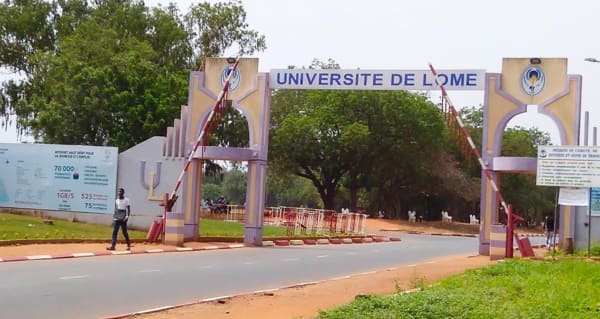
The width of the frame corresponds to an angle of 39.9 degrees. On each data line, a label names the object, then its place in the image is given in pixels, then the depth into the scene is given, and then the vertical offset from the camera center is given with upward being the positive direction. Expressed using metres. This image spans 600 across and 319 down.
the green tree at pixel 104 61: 44.97 +7.60
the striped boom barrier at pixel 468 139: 26.28 +2.16
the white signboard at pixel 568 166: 23.56 +1.32
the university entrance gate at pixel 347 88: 26.75 +3.44
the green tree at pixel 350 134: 54.88 +4.49
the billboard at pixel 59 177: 30.55 +0.29
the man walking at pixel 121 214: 22.38 -0.70
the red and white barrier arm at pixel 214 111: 28.79 +2.93
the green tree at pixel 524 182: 68.19 +2.34
